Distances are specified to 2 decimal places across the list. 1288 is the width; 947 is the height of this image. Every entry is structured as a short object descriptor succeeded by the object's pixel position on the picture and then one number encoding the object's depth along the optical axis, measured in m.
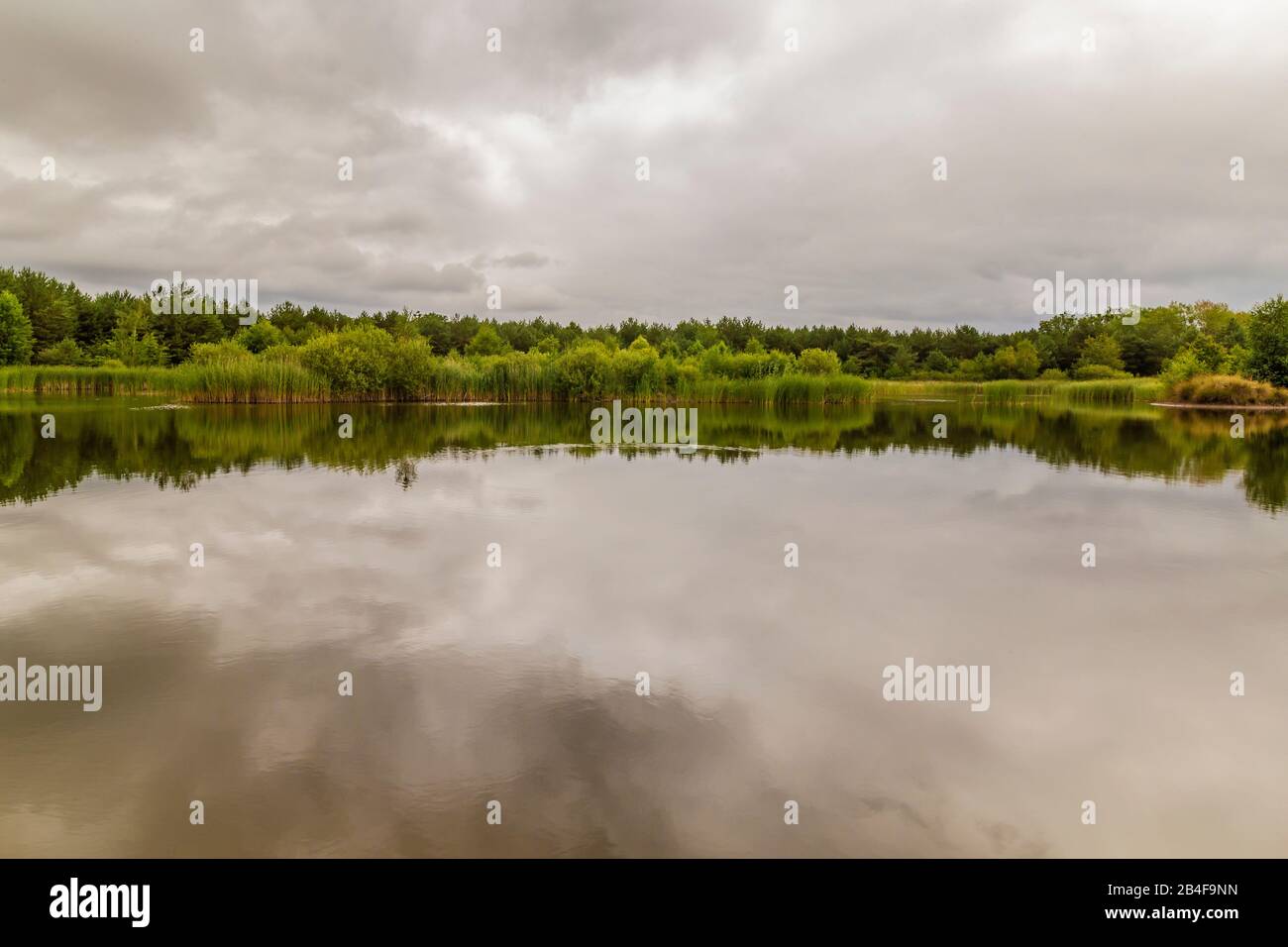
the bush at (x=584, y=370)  48.47
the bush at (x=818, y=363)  57.81
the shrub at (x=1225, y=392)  48.94
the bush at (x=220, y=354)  44.84
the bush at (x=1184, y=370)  56.62
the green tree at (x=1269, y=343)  50.91
